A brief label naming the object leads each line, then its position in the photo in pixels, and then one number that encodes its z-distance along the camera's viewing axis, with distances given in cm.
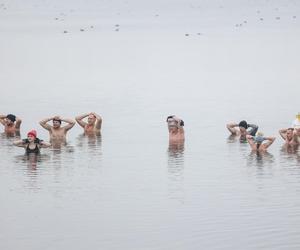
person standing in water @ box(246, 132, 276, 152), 4212
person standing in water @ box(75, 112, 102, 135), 4641
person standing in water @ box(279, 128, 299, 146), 4288
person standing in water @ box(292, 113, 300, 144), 4281
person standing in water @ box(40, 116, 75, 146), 4422
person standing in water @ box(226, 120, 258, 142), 4436
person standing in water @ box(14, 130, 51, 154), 4147
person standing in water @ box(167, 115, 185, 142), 4412
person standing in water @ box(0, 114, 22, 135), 4625
